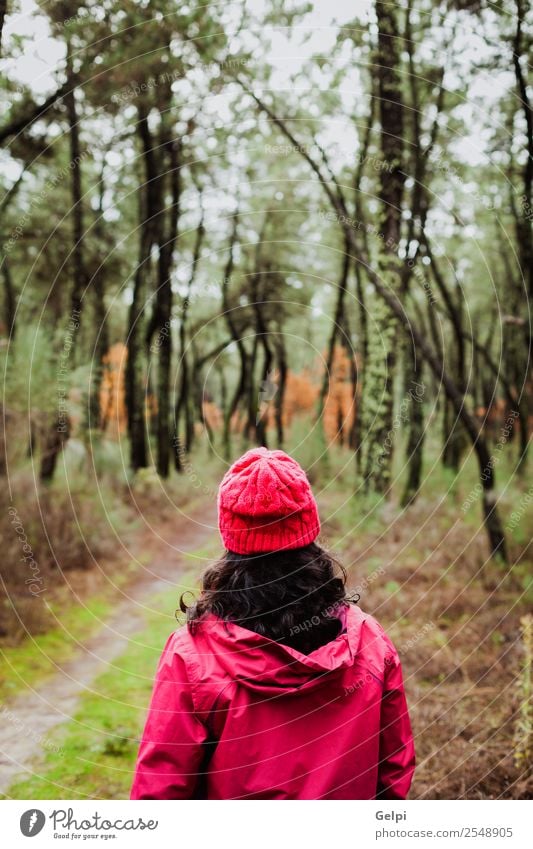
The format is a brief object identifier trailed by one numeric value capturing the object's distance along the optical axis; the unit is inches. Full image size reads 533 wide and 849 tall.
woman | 72.7
